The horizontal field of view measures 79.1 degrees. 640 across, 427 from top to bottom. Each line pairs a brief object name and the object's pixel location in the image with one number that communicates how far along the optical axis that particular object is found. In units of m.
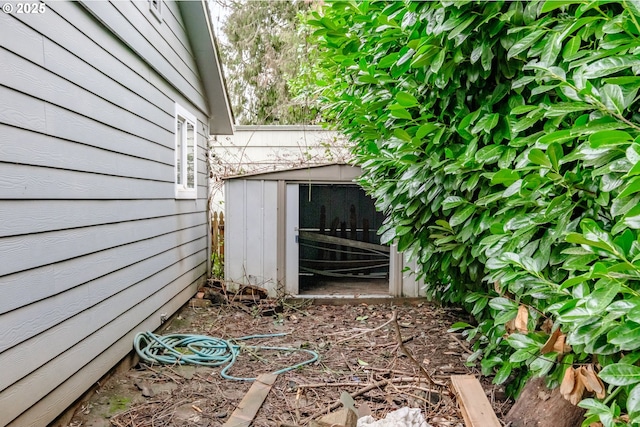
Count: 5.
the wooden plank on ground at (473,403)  2.15
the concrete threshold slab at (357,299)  5.42
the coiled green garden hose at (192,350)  3.35
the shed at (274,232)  5.43
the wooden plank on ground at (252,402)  2.43
